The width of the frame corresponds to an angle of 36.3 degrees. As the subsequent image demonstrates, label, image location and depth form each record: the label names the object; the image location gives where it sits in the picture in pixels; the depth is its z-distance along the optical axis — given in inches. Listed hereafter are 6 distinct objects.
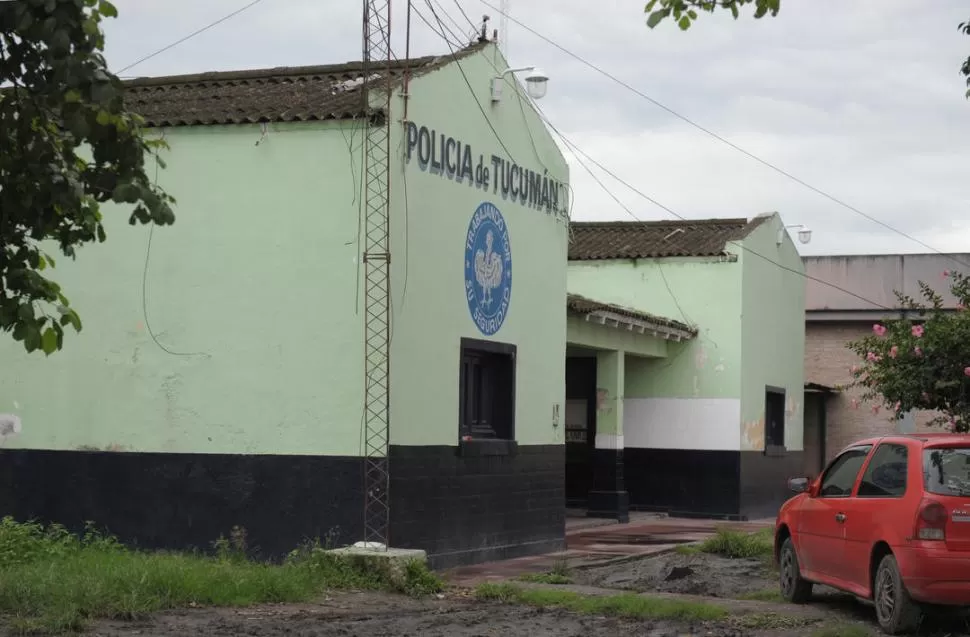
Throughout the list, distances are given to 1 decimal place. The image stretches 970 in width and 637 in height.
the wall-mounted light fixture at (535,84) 711.7
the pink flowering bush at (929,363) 658.8
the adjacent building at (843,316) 1350.9
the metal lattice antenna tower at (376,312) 570.9
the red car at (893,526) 427.2
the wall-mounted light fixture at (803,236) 1160.8
